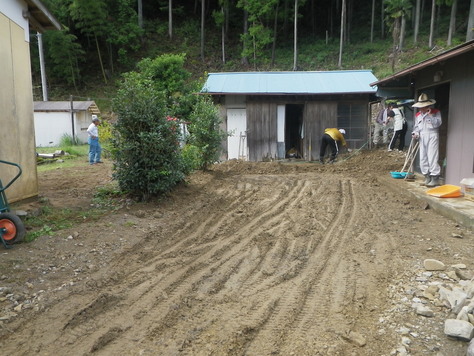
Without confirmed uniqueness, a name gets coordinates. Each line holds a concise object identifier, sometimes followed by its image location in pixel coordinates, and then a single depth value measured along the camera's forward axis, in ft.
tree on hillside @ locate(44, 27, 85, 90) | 98.53
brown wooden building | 52.65
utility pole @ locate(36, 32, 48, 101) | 72.36
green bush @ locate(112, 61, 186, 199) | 24.64
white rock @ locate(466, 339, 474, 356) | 9.41
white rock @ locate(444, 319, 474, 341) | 10.20
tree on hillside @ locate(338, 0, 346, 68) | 103.97
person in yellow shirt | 48.83
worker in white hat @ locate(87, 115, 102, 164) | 45.21
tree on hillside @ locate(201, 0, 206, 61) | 114.12
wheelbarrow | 16.88
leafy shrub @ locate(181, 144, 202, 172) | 30.09
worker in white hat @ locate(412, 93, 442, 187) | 28.55
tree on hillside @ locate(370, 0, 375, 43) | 115.44
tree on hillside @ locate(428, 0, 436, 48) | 97.57
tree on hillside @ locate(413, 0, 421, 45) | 103.19
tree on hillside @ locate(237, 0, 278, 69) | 102.73
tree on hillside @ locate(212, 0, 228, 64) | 117.40
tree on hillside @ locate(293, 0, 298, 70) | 102.00
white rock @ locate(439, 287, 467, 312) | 11.64
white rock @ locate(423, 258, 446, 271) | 15.11
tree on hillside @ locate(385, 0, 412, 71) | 91.61
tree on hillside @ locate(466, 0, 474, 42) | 88.43
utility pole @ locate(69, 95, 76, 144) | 70.33
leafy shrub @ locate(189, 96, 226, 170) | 36.63
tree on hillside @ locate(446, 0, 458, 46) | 95.09
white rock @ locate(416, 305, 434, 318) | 11.79
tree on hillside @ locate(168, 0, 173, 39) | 118.07
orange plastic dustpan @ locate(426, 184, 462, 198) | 25.04
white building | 70.40
